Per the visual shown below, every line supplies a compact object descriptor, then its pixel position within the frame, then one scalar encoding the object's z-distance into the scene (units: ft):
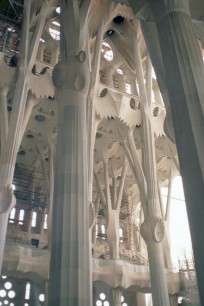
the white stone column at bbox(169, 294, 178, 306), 58.80
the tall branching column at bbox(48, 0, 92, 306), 20.04
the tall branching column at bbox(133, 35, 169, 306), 40.81
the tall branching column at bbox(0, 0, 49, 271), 37.04
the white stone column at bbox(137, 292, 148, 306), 70.85
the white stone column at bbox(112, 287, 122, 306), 56.44
